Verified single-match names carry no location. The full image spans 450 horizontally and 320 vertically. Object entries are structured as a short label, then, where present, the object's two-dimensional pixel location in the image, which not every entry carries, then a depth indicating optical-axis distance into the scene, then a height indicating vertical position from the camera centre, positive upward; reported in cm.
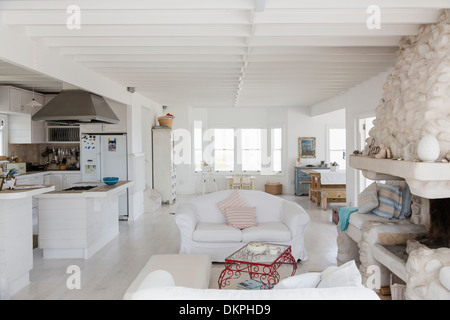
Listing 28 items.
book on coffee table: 317 -118
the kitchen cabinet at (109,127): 726 +61
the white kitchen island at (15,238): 365 -89
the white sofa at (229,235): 470 -106
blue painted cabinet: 1061 -80
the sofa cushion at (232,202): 520 -69
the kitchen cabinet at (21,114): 675 +88
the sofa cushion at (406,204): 435 -61
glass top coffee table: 356 -107
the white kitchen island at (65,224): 494 -95
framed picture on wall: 1103 +26
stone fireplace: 300 -7
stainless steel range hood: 497 +69
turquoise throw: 478 -83
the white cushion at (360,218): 438 -80
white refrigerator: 722 -1
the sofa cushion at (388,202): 439 -60
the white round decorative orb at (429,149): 296 +5
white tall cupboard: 926 -18
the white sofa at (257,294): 197 -78
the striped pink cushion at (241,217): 495 -87
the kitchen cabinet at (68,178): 791 -48
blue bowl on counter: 576 -39
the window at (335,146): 1115 +29
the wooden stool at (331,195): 839 -95
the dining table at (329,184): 846 -72
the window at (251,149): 1146 +22
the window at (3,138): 716 +39
